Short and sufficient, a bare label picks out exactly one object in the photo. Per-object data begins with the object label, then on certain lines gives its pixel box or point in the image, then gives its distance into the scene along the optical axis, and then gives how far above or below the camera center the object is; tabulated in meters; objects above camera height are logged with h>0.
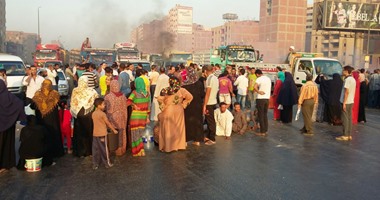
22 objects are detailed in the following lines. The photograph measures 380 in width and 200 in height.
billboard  41.97 +6.62
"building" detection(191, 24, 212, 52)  135.75 +11.06
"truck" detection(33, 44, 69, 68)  31.16 +0.96
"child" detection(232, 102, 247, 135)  10.21 -1.40
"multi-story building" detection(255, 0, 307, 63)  103.12 +13.59
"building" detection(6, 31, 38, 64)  150.02 +10.57
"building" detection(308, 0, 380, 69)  59.45 +5.40
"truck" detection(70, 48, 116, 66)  28.11 +0.85
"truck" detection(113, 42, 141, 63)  28.14 +1.15
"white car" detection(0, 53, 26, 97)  14.92 -0.25
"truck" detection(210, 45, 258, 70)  25.03 +1.05
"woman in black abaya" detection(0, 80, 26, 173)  6.21 -0.97
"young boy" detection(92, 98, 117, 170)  6.58 -1.21
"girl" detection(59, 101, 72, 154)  7.68 -1.10
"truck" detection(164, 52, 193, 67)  38.05 +1.18
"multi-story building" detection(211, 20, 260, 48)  116.75 +12.34
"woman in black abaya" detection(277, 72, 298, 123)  11.78 -0.80
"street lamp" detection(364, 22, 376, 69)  29.70 +1.03
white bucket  6.42 -1.73
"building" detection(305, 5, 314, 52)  113.70 +14.11
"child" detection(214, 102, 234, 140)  9.65 -1.28
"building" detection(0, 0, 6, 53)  121.61 +15.55
